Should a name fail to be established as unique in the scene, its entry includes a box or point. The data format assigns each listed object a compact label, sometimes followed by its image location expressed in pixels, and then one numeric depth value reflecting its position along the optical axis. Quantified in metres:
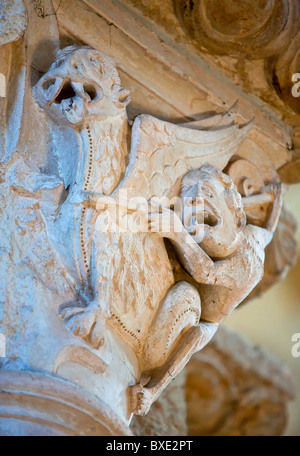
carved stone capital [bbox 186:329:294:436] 4.62
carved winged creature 2.77
